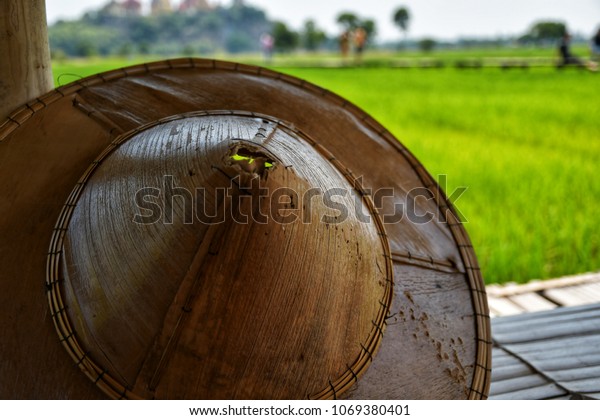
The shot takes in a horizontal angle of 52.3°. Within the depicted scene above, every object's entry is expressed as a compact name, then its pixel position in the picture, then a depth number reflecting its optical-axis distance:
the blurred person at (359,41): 22.94
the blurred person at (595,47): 12.93
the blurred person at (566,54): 14.67
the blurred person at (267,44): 22.60
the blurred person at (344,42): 23.08
